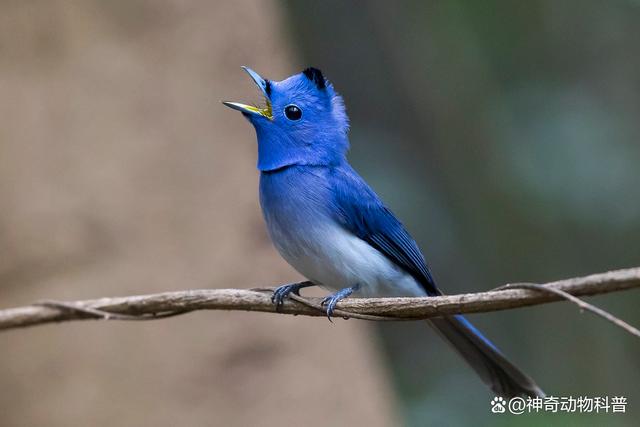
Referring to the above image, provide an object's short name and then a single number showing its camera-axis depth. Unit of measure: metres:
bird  6.72
